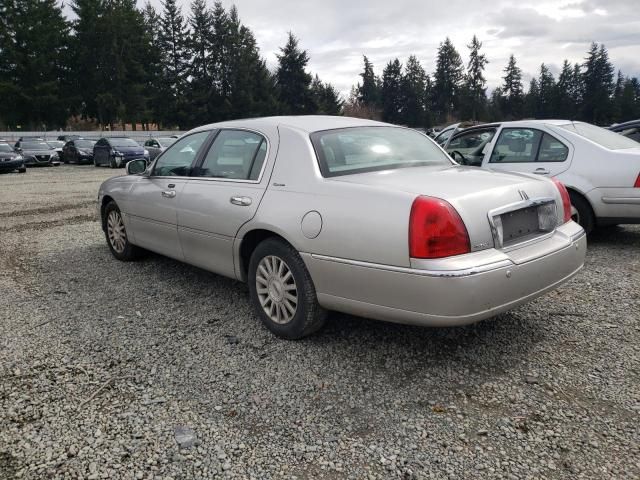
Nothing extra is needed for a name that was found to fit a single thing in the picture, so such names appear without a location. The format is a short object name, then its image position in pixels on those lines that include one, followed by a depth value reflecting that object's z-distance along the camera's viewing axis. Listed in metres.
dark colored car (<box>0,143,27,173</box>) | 21.27
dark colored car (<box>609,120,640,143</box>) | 9.39
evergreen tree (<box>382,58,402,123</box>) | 88.50
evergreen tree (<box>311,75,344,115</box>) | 65.13
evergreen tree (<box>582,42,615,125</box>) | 85.44
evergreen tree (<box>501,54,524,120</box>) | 95.00
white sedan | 5.67
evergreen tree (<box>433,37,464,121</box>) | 92.00
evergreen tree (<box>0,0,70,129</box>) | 56.00
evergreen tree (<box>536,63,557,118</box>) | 90.94
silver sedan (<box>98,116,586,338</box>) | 2.90
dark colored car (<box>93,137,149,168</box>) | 24.02
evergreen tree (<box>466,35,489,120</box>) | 92.44
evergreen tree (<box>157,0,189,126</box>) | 62.50
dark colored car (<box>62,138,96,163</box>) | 27.05
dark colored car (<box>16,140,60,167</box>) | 25.64
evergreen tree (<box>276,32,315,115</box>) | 64.50
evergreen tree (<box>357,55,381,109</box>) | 98.75
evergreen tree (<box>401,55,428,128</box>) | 86.75
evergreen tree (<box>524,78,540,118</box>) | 94.19
